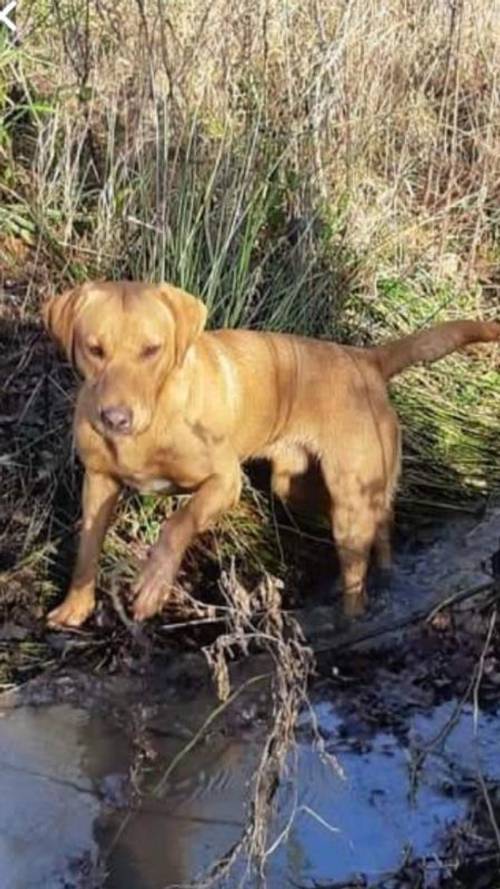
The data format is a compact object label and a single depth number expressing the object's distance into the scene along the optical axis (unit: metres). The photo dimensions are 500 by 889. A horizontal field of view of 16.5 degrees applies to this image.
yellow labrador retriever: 4.98
